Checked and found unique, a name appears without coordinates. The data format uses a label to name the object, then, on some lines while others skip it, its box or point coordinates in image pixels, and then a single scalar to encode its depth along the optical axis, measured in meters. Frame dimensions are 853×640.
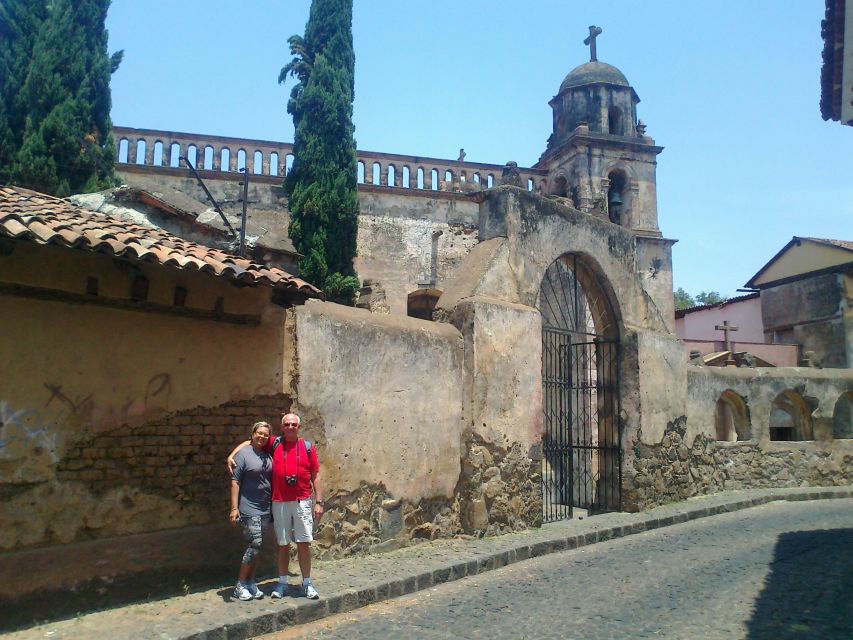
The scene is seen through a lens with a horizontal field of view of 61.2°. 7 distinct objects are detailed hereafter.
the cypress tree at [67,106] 15.09
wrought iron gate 11.30
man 6.27
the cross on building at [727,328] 22.89
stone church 5.75
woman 6.05
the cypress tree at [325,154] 17.94
